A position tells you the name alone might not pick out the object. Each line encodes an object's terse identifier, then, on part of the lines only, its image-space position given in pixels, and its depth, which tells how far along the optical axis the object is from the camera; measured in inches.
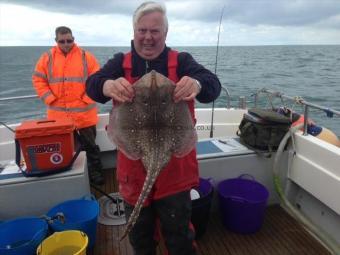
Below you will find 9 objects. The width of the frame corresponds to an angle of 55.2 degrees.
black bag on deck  169.8
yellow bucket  120.3
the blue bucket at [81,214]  133.3
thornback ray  79.5
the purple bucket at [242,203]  153.5
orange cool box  140.9
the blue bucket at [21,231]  125.6
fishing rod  224.8
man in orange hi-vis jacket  205.3
